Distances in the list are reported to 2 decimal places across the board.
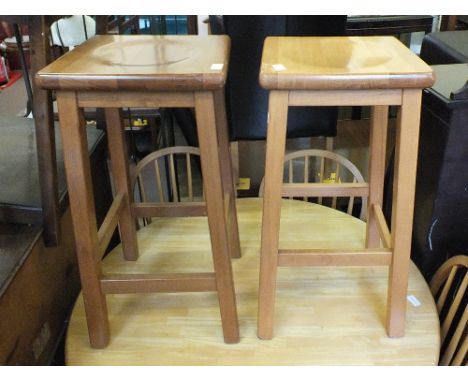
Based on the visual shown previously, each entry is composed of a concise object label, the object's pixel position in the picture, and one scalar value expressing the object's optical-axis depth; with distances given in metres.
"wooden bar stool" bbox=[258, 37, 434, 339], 0.81
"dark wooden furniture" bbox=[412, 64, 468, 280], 1.20
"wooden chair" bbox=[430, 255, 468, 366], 1.06
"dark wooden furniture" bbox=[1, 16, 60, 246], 0.93
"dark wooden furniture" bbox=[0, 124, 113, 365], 1.00
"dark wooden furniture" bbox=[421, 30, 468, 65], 1.72
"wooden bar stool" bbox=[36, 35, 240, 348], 0.83
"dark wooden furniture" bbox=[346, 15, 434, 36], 2.42
